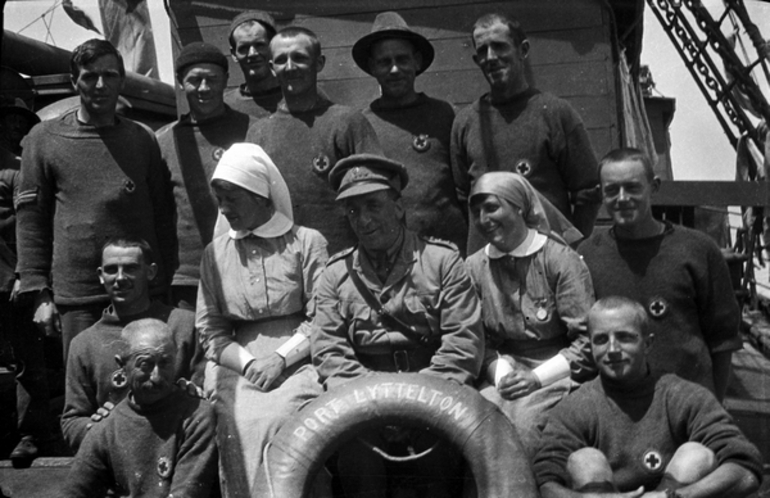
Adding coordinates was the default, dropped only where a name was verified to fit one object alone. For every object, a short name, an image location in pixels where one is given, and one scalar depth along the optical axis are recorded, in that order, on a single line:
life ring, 3.64
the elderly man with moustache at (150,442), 3.91
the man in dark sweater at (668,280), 4.17
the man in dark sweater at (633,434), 3.46
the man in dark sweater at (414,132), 4.80
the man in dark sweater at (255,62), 5.25
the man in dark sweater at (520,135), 4.70
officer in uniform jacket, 3.97
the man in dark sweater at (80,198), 4.82
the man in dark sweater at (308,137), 4.75
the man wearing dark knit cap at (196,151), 5.01
